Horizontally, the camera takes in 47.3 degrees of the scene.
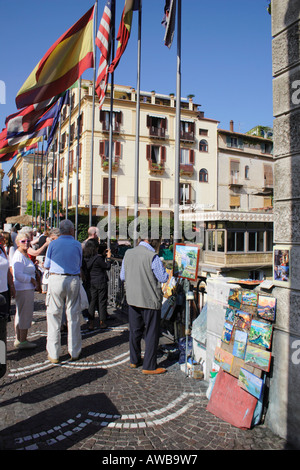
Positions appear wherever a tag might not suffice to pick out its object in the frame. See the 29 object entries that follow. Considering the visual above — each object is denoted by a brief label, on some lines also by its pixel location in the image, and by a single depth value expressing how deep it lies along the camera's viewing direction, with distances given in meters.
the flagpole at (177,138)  5.87
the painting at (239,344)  3.57
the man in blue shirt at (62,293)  5.08
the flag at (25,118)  9.41
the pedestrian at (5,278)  4.75
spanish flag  7.79
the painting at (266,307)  3.34
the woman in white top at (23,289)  5.52
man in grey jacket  4.70
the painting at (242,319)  3.58
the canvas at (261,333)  3.35
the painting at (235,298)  3.73
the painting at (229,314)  3.80
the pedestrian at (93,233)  7.36
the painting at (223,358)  3.73
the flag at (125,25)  7.93
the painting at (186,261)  4.75
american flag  8.94
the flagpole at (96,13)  10.08
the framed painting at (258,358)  3.33
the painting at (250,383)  3.32
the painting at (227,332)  3.80
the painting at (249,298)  3.54
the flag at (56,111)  12.71
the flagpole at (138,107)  8.48
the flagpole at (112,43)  9.52
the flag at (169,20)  6.53
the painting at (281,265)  3.30
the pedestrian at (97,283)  6.86
